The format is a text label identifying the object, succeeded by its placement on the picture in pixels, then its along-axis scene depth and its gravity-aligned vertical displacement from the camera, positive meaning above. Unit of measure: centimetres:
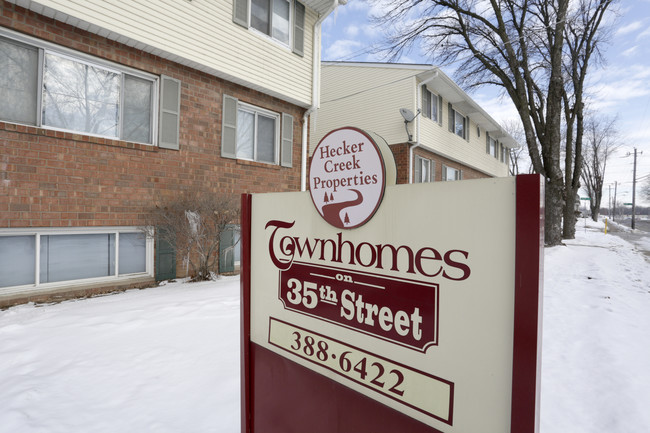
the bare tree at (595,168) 4482 +703
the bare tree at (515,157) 4501 +815
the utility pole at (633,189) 3319 +308
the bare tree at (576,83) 1414 +644
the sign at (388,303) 114 -39
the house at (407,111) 1278 +440
